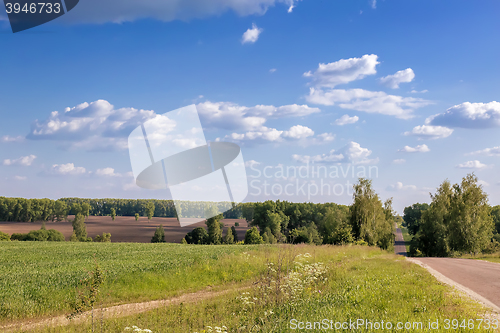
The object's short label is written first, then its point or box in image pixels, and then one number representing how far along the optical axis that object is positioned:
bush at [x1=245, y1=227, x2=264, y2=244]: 67.19
